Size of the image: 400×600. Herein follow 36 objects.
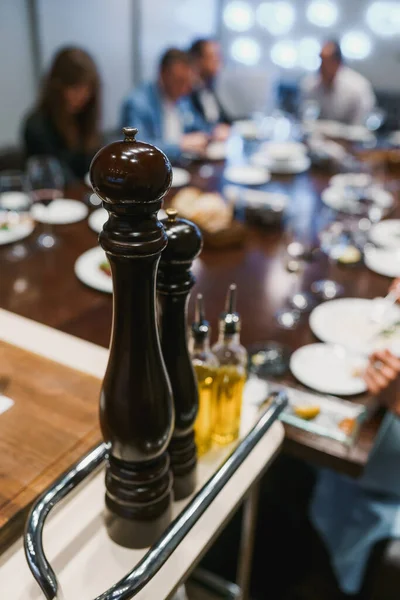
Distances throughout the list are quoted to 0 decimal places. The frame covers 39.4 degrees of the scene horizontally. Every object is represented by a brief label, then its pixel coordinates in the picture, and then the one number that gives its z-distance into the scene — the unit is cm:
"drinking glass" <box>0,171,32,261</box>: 171
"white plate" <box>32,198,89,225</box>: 172
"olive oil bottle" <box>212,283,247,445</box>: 72
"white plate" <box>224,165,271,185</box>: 236
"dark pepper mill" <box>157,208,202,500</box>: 58
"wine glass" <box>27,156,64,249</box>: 167
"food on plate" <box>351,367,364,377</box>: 113
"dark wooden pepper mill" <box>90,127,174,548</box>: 46
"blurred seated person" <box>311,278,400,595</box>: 117
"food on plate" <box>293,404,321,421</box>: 98
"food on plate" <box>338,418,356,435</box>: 96
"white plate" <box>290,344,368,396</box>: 109
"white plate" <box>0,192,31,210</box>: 171
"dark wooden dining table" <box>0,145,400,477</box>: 96
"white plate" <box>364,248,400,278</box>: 160
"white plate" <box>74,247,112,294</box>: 141
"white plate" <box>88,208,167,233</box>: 178
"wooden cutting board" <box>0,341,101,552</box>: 61
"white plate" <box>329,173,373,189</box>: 233
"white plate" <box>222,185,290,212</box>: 189
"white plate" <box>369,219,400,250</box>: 181
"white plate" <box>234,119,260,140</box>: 309
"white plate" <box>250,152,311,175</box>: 255
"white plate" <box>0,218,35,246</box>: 163
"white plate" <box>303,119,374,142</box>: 322
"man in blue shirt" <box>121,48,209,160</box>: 316
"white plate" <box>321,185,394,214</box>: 208
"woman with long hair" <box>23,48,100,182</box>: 255
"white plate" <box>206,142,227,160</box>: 271
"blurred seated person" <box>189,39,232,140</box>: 417
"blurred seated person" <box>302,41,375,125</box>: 423
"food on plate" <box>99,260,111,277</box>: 146
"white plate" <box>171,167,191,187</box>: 225
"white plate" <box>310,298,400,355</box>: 126
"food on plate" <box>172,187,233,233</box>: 169
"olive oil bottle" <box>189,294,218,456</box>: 71
